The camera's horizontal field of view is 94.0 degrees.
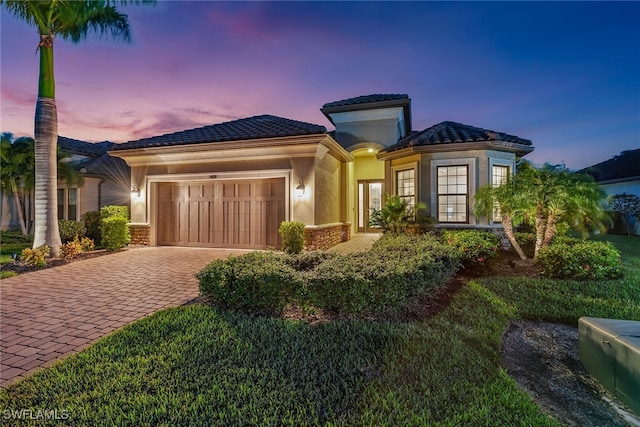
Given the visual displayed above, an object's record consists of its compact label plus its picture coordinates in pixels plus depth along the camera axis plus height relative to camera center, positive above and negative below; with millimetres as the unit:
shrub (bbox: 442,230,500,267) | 6926 -901
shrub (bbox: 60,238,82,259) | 8617 -1103
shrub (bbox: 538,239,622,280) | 6180 -1089
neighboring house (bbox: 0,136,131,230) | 14648 +1274
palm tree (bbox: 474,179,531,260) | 7289 +188
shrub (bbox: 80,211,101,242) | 12445 -536
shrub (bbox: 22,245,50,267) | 7645 -1157
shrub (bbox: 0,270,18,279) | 6746 -1417
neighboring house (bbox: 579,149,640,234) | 17000 +2280
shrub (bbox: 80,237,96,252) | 9661 -1062
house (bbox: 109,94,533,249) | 9812 +1230
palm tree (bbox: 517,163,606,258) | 6754 +280
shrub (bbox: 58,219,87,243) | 10856 -642
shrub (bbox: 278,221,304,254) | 9133 -782
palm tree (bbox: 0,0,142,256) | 8156 +2843
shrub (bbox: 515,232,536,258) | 8570 -937
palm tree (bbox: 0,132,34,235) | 12531 +2001
